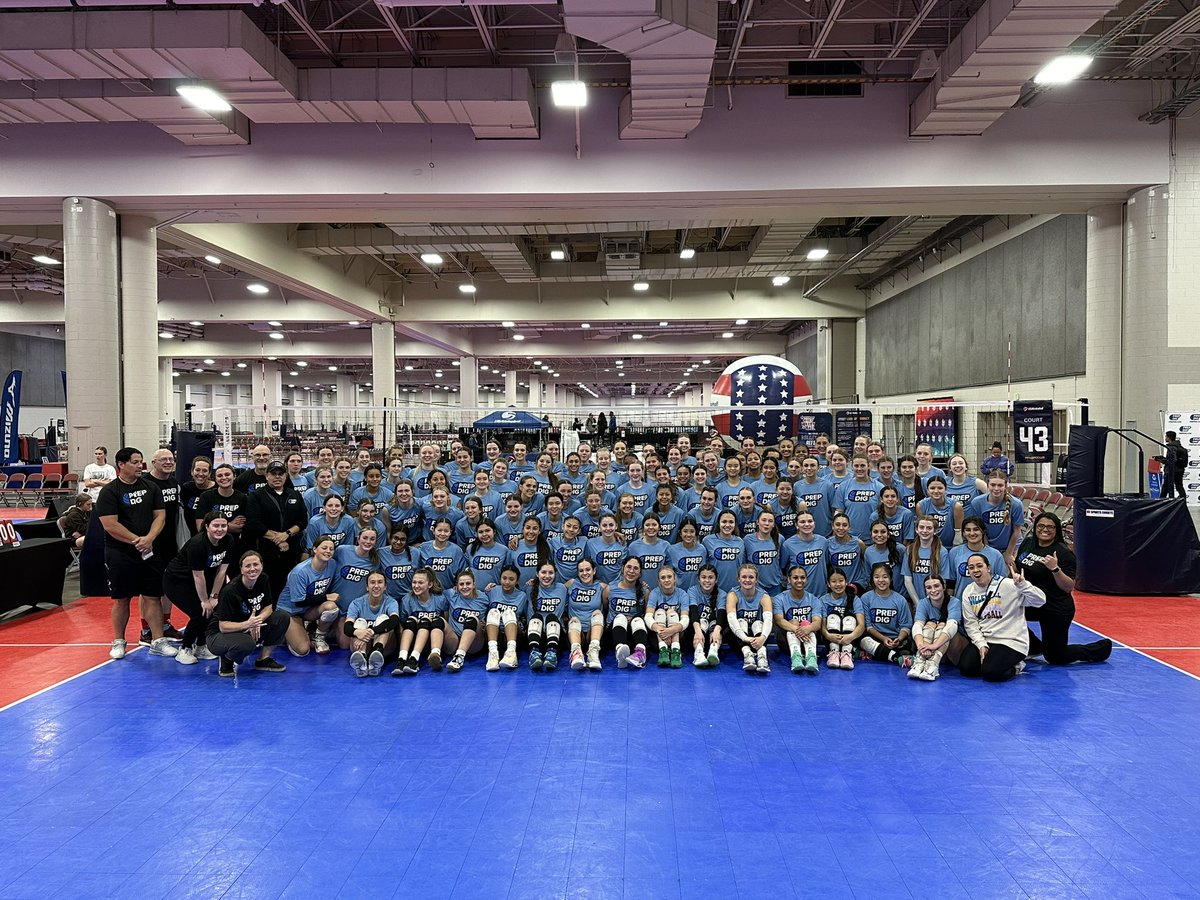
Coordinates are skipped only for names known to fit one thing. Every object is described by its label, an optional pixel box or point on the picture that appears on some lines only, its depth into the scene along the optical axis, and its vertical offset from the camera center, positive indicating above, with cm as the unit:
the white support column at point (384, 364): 2123 +228
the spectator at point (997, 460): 1274 -37
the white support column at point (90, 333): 1098 +163
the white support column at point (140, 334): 1145 +168
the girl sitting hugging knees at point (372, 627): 667 -182
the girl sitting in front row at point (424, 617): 693 -176
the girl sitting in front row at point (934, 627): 662 -178
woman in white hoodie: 653 -169
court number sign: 1077 +13
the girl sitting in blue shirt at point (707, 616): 695 -179
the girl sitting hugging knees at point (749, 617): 682 -175
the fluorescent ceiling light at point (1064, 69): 872 +461
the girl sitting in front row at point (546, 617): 681 -180
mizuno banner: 1900 +58
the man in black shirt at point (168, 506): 725 -70
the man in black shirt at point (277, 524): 754 -91
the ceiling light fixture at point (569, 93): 938 +454
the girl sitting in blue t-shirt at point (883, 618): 704 -178
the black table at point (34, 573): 873 -168
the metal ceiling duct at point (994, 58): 770 +459
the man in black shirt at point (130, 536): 700 -96
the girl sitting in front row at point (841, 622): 696 -180
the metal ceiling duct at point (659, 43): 740 +444
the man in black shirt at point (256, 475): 801 -41
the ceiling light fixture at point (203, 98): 934 +454
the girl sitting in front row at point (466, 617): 705 -177
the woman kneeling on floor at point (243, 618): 659 -166
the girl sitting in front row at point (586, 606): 704 -171
